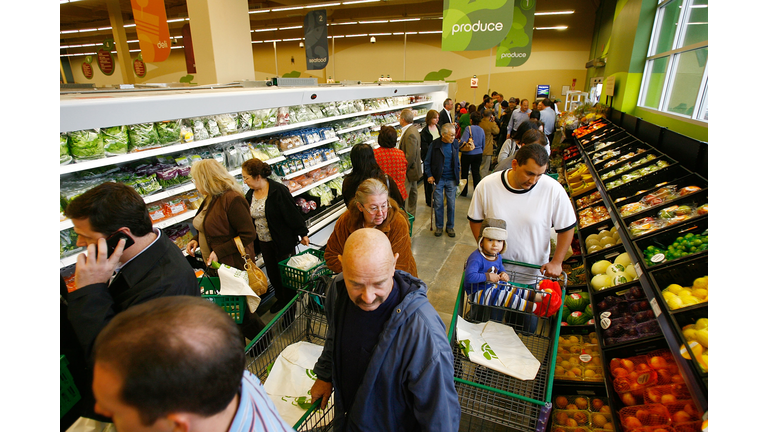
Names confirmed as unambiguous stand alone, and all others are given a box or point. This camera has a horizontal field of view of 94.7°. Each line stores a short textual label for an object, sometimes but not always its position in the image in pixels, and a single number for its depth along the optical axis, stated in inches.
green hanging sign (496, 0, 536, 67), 254.7
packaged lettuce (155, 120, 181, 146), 118.6
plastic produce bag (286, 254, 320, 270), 115.9
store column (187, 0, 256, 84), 204.8
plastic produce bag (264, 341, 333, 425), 74.9
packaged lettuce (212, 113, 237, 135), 142.8
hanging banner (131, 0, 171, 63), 186.1
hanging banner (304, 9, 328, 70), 293.2
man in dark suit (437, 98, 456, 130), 321.1
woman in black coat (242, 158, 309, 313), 128.6
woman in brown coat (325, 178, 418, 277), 88.6
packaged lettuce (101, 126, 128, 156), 103.6
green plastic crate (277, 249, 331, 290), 110.8
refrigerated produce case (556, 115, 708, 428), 69.7
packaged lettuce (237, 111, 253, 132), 151.5
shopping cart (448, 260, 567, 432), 75.3
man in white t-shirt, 103.2
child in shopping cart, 86.8
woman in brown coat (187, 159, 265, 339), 115.6
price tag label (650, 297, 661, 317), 77.5
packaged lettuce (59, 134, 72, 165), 91.8
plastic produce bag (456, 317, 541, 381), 79.3
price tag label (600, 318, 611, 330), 95.7
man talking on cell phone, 58.8
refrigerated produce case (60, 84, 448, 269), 96.5
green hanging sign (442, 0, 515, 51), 167.3
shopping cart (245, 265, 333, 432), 78.0
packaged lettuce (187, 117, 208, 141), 131.6
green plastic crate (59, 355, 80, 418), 66.2
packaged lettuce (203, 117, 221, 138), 138.4
